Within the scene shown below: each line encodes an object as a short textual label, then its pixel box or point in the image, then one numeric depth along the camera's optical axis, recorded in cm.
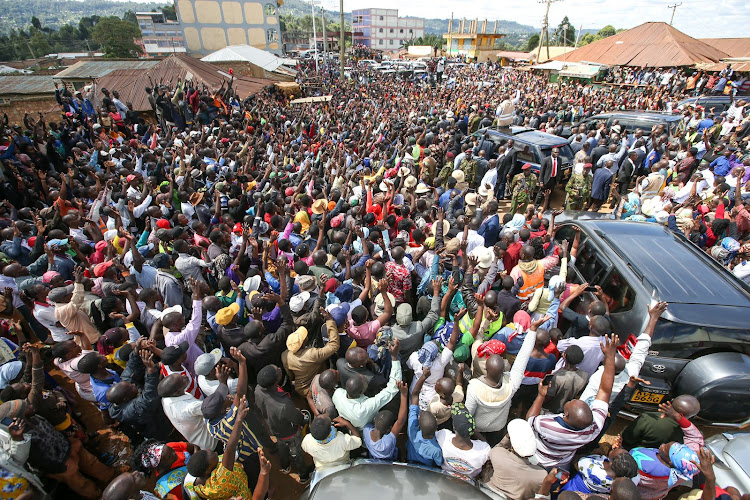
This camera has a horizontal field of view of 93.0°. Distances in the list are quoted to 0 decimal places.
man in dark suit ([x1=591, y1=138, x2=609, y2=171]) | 800
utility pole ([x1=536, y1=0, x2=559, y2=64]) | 3044
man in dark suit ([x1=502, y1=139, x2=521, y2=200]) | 798
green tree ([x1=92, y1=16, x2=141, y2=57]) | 5216
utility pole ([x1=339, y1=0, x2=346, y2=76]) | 2426
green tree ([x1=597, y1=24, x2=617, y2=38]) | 7131
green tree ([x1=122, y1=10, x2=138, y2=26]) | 8427
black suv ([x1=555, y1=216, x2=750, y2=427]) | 298
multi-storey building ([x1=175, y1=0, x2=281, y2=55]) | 3123
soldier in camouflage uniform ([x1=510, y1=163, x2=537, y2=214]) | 715
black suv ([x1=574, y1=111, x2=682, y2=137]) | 1008
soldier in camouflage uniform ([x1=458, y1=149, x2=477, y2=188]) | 771
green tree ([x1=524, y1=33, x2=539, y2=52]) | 6260
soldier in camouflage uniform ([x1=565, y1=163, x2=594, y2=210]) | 735
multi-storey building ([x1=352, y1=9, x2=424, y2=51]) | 9450
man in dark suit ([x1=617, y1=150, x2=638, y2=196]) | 780
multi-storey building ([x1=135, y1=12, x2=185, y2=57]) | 7482
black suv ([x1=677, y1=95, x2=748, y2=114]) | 1302
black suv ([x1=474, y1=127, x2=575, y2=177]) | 771
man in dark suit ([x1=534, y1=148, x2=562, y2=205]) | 754
